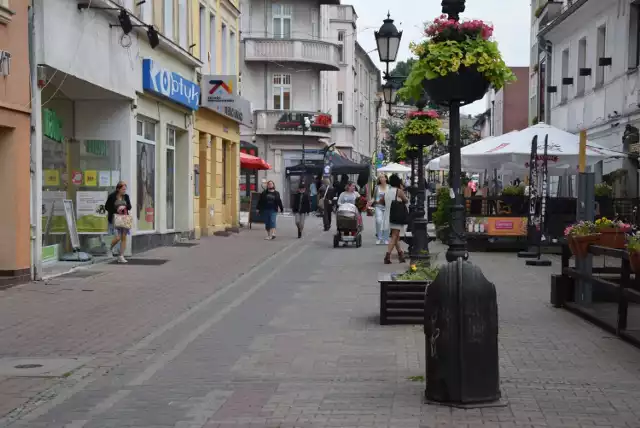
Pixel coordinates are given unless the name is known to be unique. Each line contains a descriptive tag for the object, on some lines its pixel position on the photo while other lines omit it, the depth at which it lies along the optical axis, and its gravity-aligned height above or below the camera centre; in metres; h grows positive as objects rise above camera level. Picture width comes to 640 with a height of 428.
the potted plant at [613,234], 10.77 -0.50
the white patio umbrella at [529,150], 21.45 +0.89
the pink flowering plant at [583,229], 11.03 -0.46
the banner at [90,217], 18.95 -0.58
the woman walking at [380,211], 23.12 -0.55
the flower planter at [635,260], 8.41 -0.62
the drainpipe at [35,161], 14.76 +0.42
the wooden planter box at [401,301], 10.46 -1.23
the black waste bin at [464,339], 6.45 -1.01
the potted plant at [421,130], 23.98 +1.51
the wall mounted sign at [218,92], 27.22 +2.75
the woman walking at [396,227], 18.52 -0.74
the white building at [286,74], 49.62 +6.09
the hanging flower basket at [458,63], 8.63 +1.15
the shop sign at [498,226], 22.08 -0.84
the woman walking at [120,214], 18.16 -0.49
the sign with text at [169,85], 20.82 +2.46
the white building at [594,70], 24.16 +3.52
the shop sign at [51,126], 16.27 +1.10
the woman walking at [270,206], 26.00 -0.48
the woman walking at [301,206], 26.42 -0.48
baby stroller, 23.64 -0.90
